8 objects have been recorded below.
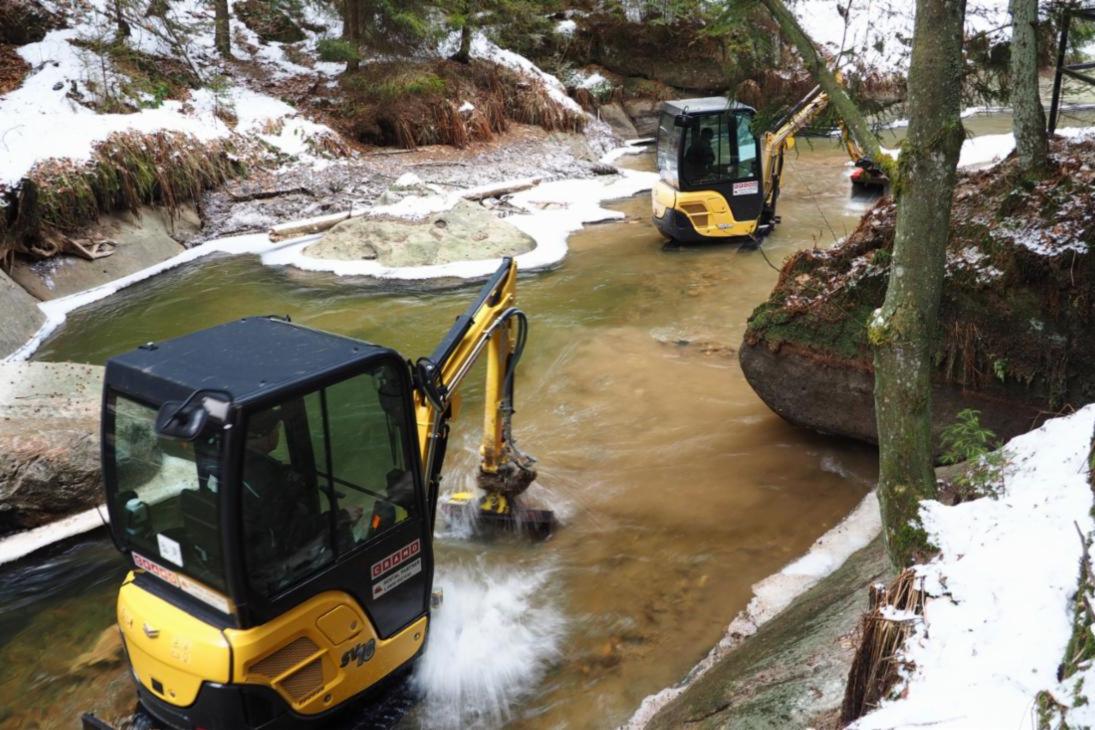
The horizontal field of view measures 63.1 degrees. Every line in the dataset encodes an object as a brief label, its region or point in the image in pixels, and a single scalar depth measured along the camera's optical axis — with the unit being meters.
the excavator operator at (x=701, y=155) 12.09
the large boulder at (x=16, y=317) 9.69
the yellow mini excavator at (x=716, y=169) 12.08
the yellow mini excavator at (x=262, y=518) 3.41
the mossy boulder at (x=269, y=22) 19.16
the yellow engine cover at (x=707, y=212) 12.48
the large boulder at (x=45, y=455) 6.25
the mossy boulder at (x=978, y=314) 5.52
